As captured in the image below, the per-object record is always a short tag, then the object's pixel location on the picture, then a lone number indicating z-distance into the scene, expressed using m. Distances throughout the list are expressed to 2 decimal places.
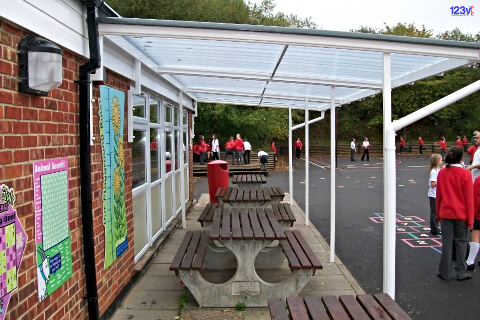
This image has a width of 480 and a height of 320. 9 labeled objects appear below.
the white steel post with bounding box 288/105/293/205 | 10.66
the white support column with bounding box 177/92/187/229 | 8.76
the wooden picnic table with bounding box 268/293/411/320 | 2.86
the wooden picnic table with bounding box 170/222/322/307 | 4.71
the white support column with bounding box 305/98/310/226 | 9.03
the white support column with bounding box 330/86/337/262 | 6.42
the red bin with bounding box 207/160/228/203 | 10.81
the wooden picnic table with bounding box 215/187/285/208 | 7.50
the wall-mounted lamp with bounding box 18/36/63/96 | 2.73
